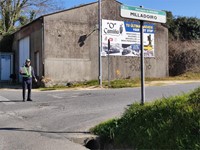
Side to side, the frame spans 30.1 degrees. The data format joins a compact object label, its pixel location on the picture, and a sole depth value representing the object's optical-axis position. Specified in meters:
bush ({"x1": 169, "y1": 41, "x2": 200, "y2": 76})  33.41
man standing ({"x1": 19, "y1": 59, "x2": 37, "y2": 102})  15.71
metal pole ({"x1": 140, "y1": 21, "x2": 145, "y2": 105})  8.11
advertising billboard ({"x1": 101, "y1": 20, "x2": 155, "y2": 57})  26.98
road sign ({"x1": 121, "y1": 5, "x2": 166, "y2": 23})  7.91
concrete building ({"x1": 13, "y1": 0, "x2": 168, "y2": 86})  24.84
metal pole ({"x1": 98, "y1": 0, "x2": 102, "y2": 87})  23.98
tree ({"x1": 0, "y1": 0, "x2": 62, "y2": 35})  39.16
